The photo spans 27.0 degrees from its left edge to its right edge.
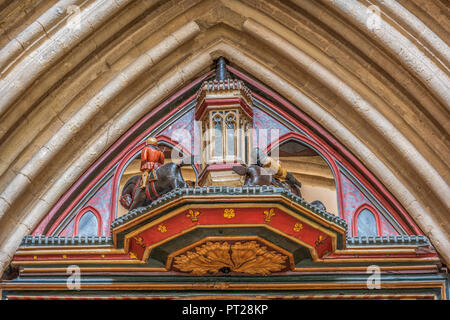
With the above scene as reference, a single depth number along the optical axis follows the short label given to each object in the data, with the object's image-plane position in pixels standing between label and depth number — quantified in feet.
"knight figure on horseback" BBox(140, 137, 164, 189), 30.35
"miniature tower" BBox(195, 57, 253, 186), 31.11
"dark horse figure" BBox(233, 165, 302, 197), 29.48
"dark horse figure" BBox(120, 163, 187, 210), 29.89
